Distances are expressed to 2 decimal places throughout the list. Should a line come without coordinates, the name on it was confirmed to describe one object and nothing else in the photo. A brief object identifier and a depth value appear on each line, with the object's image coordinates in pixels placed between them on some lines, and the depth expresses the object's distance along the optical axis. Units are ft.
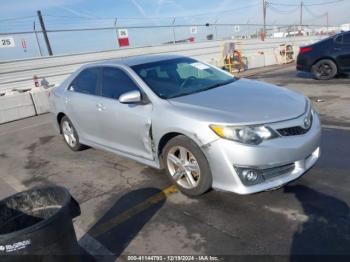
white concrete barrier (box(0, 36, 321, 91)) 49.62
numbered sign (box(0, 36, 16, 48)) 47.67
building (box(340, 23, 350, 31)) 195.62
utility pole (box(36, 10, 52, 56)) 54.84
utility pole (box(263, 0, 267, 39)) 128.77
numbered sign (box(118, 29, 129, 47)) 63.93
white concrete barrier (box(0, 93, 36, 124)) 34.47
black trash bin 7.04
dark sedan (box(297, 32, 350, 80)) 36.19
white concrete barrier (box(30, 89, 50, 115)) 36.69
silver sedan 10.89
